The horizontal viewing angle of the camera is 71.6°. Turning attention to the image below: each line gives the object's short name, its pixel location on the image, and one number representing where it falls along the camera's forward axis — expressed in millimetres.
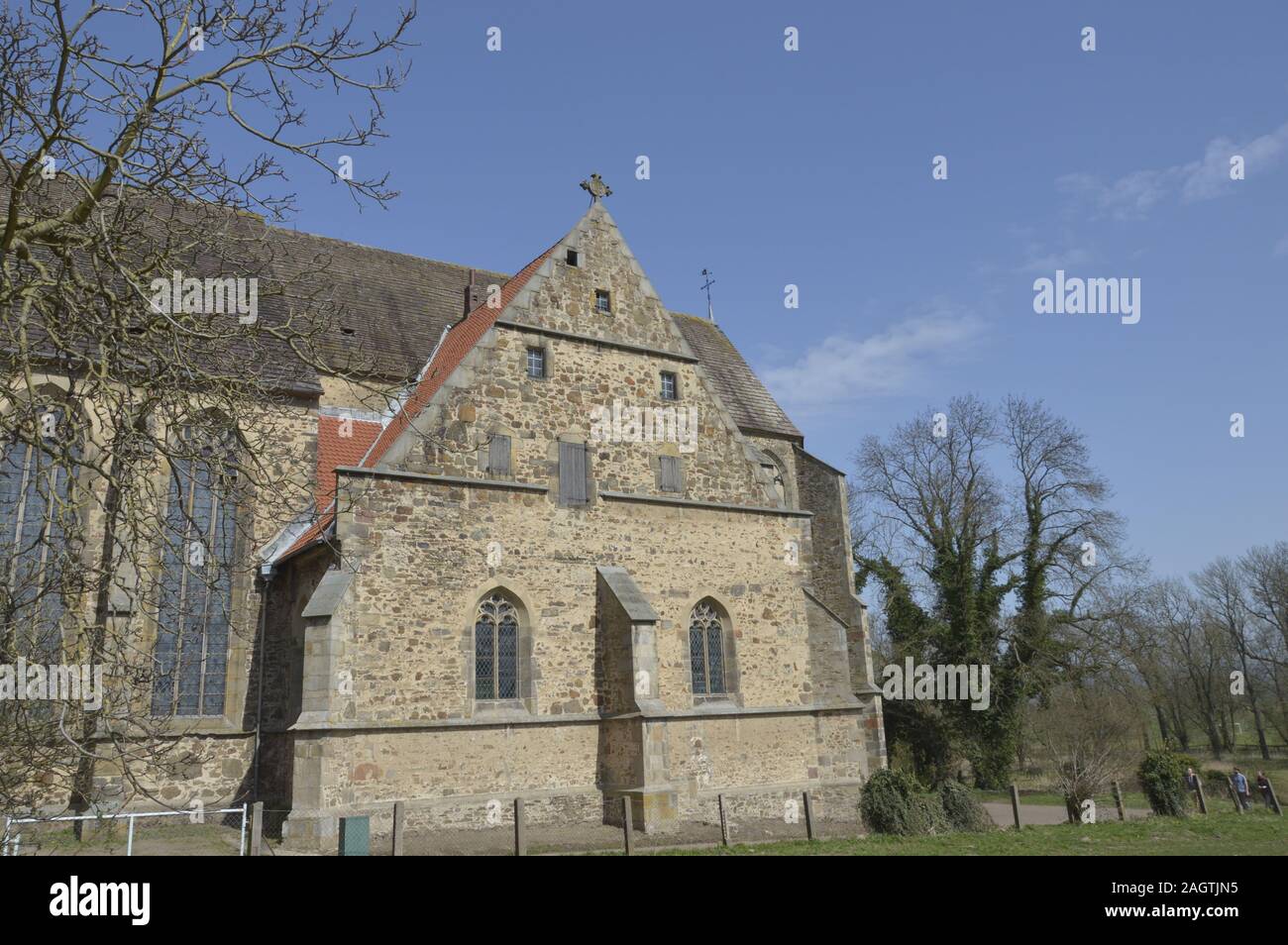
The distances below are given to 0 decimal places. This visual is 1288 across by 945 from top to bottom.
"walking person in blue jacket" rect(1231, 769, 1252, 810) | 22578
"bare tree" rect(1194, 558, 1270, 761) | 50691
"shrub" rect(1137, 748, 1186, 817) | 19109
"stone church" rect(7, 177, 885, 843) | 14453
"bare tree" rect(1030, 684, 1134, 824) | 18562
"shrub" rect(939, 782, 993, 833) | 16109
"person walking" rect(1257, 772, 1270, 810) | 21969
